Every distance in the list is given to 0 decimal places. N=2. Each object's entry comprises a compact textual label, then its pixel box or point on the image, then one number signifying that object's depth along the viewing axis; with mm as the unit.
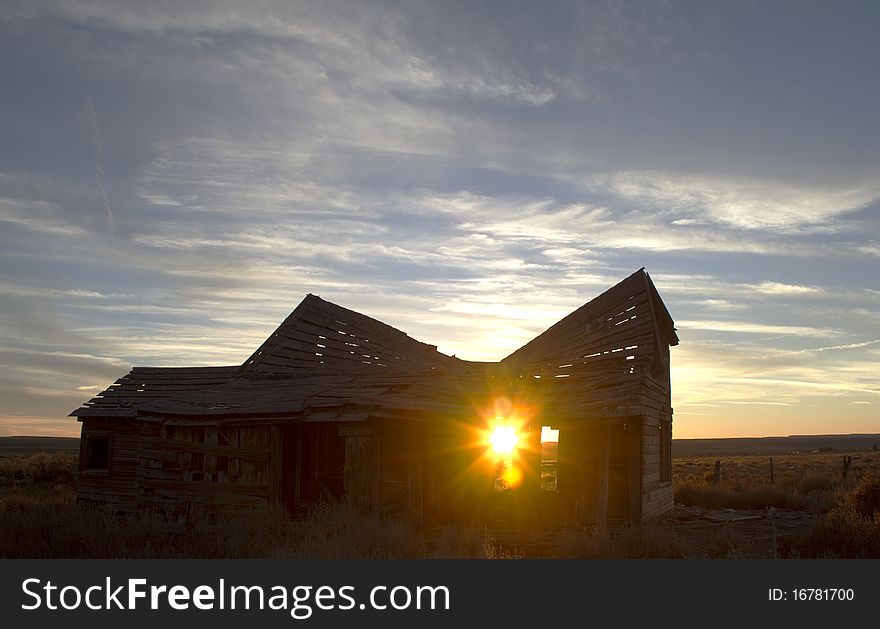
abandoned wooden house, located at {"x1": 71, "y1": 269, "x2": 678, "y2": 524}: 15609
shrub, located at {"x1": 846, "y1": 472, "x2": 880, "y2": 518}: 16031
